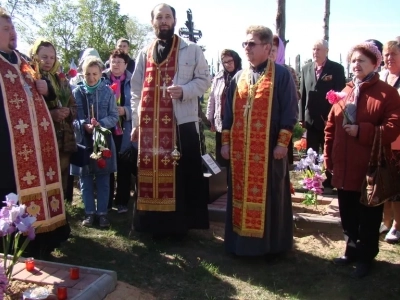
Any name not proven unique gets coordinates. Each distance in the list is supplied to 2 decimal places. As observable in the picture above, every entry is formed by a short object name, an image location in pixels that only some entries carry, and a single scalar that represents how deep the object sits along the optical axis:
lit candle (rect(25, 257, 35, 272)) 3.67
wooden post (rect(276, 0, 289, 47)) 13.30
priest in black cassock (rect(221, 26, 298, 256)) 4.20
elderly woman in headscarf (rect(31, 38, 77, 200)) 4.45
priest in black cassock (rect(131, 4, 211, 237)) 4.68
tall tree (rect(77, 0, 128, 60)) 54.91
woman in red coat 3.80
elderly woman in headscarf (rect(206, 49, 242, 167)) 6.89
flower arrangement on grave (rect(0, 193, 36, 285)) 2.88
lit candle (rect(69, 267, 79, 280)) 3.55
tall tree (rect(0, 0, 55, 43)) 28.44
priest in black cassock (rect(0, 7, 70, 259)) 3.89
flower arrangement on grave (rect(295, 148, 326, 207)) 5.79
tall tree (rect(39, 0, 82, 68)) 53.31
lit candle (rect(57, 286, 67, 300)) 3.19
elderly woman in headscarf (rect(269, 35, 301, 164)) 6.36
